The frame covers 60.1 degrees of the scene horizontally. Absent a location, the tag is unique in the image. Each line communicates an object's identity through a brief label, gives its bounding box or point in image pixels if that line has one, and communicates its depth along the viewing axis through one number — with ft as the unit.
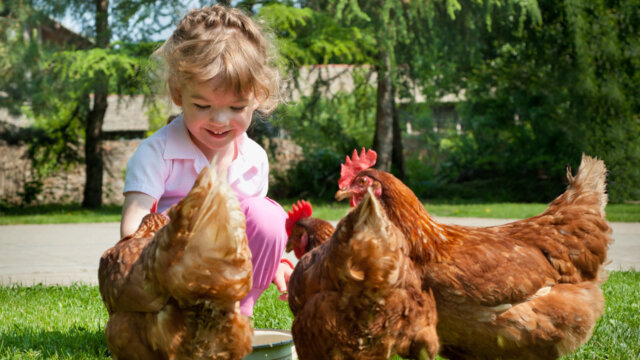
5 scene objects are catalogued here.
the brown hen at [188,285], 6.06
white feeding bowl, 7.76
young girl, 8.94
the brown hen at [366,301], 6.82
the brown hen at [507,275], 7.55
